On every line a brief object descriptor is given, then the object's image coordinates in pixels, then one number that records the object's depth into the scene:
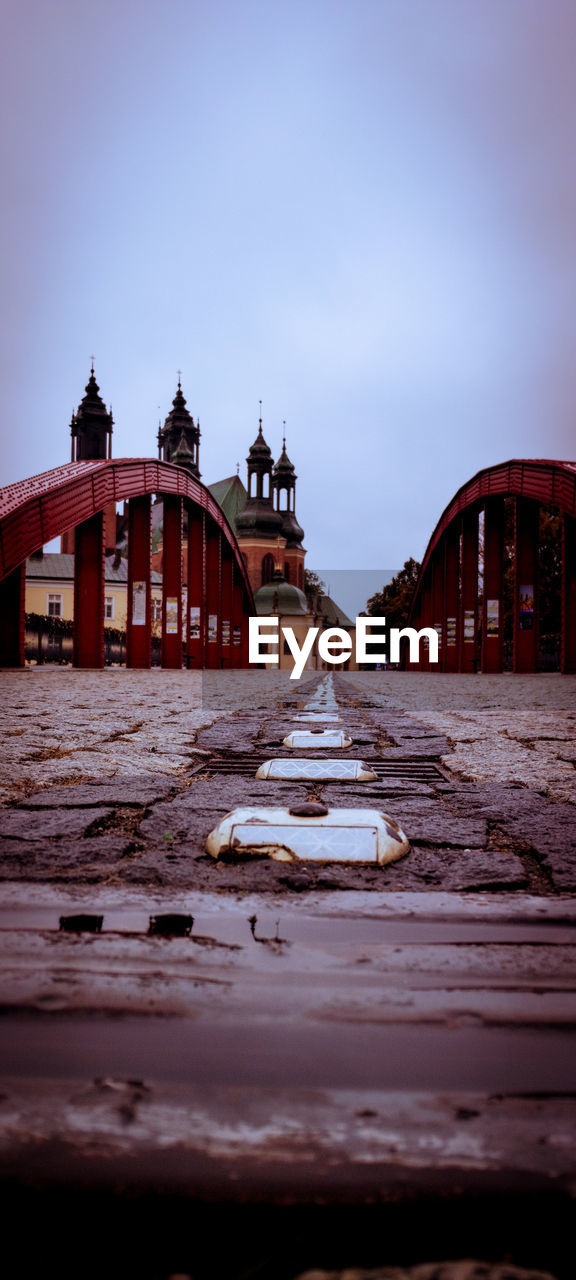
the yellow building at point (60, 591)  50.00
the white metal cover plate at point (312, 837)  1.86
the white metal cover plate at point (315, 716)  5.78
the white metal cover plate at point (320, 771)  3.00
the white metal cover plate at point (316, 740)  4.09
